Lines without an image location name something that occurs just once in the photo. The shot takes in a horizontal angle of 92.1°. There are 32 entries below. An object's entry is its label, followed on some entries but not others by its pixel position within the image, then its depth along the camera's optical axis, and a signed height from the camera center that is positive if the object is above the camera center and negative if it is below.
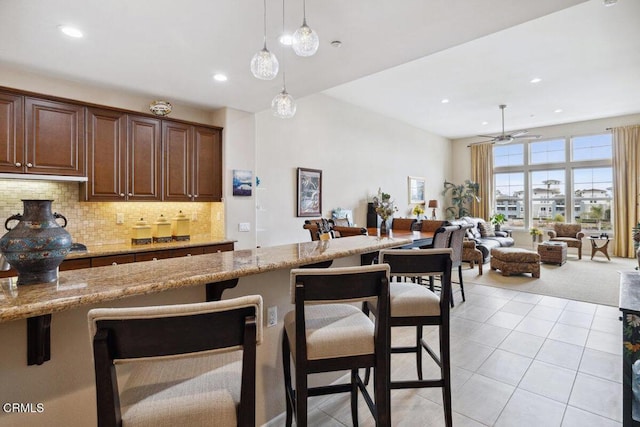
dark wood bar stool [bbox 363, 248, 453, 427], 1.68 -0.49
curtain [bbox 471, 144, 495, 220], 9.67 +1.14
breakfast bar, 1.00 -0.36
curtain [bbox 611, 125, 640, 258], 7.43 +0.64
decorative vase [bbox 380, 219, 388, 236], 3.27 -0.17
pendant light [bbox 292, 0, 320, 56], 1.80 +1.02
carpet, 4.46 -1.16
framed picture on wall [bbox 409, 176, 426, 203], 8.59 +0.69
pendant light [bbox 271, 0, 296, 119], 2.47 +0.87
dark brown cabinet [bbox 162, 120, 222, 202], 3.92 +0.70
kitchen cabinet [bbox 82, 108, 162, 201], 3.35 +0.67
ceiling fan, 6.60 +1.61
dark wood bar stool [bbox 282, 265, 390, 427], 1.24 -0.52
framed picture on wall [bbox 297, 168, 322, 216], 5.68 +0.41
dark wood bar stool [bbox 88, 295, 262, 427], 0.78 -0.37
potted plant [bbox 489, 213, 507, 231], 8.95 -0.21
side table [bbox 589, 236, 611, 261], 7.03 -0.81
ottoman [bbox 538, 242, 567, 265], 6.45 -0.86
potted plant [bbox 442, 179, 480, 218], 9.74 +0.52
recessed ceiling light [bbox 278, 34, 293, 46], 2.53 +1.45
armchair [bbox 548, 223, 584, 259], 7.36 -0.58
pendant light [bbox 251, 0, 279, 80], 1.96 +0.96
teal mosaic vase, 1.05 -0.10
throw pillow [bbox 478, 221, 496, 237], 7.97 -0.46
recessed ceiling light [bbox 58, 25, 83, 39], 2.34 +1.43
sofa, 6.54 -0.63
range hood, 2.82 +0.37
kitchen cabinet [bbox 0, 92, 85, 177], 2.85 +0.78
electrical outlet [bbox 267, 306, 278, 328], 1.81 -0.61
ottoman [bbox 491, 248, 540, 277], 5.42 -0.89
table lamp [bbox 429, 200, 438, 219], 8.86 +0.25
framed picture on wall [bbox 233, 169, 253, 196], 4.39 +0.46
